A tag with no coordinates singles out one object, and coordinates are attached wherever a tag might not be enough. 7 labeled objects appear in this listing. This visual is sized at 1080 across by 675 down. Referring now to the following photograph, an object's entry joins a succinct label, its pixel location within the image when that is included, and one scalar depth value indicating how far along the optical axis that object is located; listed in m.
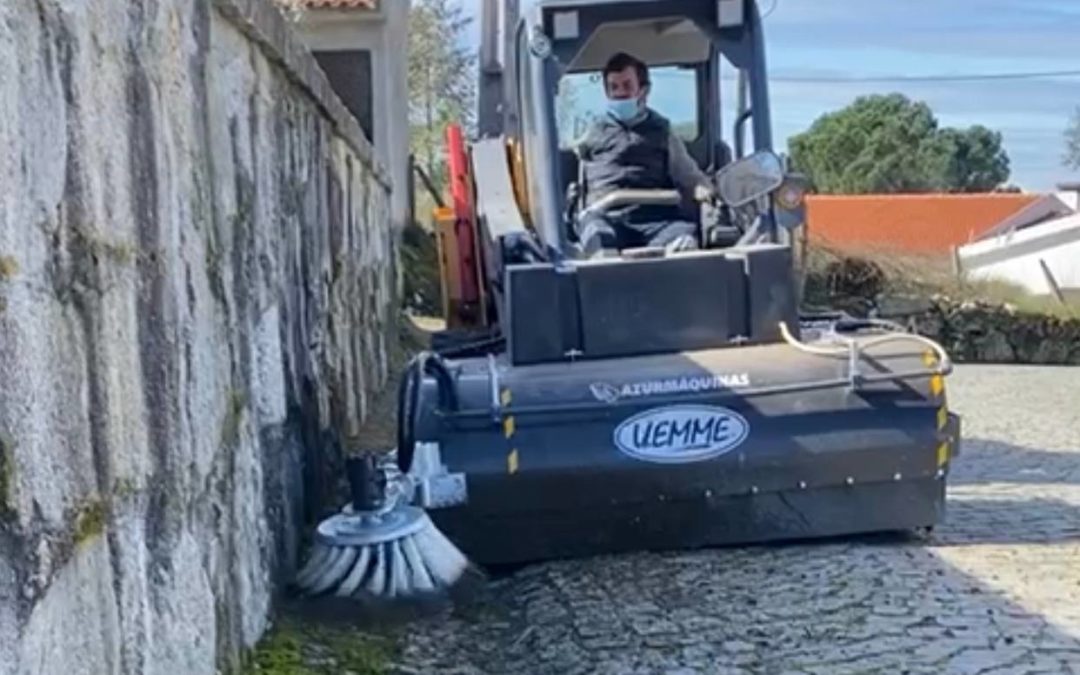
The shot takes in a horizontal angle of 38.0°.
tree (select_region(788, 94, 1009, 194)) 56.03
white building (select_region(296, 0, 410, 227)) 18.52
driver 7.14
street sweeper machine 5.73
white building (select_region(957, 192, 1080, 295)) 32.16
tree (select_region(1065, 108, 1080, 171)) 67.19
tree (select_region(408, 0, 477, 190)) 22.81
